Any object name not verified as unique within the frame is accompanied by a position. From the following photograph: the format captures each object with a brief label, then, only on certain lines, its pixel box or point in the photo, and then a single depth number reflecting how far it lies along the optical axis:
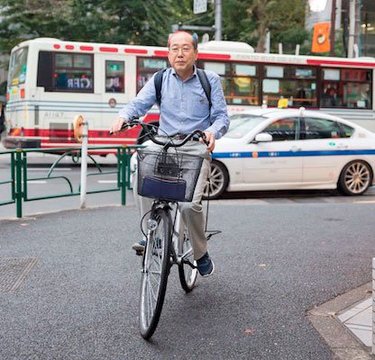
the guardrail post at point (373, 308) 3.59
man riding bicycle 4.10
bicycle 3.71
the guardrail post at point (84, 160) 8.61
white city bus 15.41
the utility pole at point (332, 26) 21.95
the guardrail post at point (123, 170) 9.48
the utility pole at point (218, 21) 23.78
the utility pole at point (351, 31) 21.92
